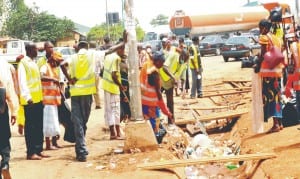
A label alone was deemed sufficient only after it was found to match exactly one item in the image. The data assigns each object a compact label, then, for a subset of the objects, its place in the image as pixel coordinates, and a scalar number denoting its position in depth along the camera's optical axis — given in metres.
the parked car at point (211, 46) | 39.69
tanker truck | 40.41
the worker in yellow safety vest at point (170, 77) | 10.64
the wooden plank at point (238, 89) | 16.08
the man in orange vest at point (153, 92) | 8.44
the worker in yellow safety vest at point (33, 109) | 8.40
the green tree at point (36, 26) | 59.25
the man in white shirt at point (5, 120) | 6.57
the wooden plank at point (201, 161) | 7.00
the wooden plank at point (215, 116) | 10.99
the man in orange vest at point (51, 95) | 9.05
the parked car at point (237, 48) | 30.45
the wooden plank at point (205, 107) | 13.06
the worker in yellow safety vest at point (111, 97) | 9.67
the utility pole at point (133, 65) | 8.22
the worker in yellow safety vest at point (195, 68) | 15.11
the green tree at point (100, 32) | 67.69
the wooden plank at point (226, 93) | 15.40
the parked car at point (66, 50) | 28.97
